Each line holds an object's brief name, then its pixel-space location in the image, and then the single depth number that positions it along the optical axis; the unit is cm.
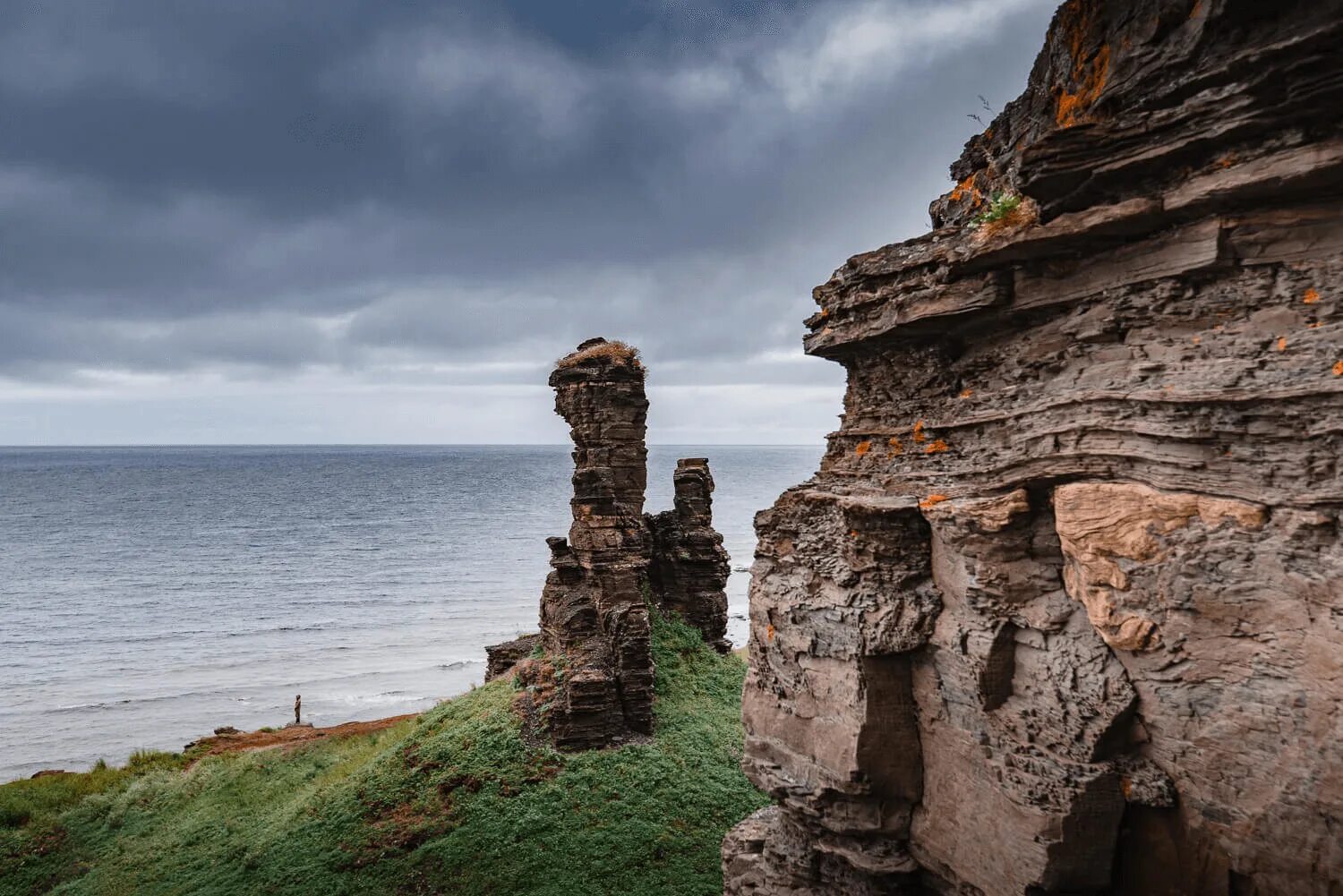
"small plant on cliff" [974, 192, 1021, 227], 732
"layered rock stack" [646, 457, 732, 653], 2675
